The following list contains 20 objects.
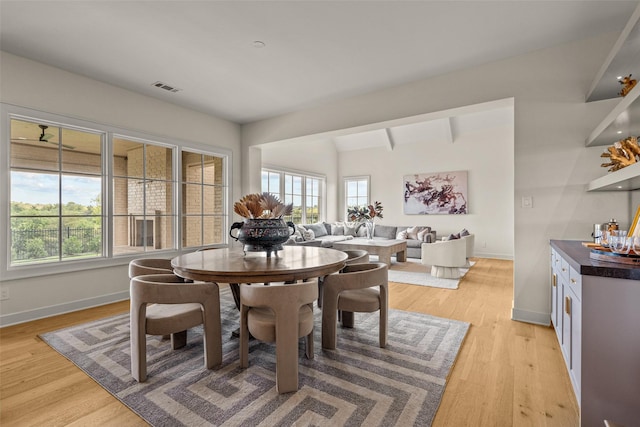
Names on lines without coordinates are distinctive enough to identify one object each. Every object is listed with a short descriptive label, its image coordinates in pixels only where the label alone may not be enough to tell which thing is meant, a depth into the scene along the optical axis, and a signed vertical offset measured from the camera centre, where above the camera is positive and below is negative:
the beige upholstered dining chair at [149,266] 2.33 -0.46
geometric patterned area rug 1.55 -1.05
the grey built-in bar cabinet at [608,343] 1.27 -0.58
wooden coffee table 5.28 -0.66
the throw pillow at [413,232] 6.77 -0.48
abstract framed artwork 7.04 +0.43
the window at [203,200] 4.48 +0.19
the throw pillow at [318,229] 7.14 -0.43
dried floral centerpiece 2.26 -0.10
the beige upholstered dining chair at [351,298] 2.17 -0.66
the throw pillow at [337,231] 7.59 -0.51
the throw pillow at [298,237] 5.72 -0.50
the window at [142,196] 3.73 +0.20
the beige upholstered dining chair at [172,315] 1.81 -0.67
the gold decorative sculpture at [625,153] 1.77 +0.36
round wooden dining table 1.83 -0.37
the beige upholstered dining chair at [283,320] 1.74 -0.64
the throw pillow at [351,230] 7.57 -0.48
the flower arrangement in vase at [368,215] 6.23 -0.09
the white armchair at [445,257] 4.57 -0.71
